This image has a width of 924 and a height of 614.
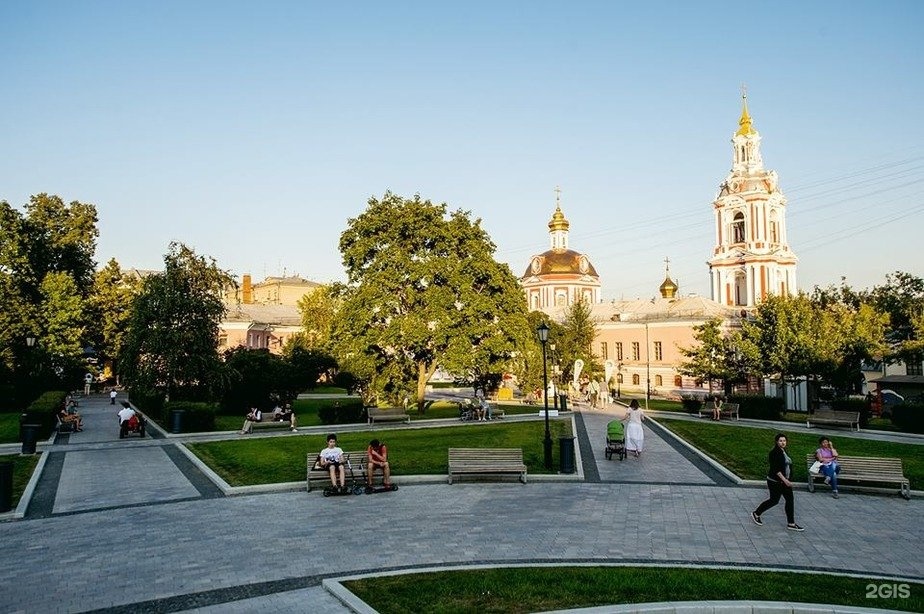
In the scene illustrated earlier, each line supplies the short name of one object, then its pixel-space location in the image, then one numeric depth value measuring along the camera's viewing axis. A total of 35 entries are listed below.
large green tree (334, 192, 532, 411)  33.41
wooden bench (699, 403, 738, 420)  34.01
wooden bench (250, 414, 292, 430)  27.98
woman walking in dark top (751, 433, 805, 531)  12.14
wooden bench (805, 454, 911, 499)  14.92
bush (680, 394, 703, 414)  37.49
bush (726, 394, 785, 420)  34.34
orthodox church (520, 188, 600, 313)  84.12
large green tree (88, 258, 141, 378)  53.25
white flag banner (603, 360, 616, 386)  48.38
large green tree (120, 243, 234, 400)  33.03
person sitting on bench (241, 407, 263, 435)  27.48
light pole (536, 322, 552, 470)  18.66
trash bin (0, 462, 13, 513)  13.55
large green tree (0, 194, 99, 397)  42.44
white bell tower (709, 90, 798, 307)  66.25
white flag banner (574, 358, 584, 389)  46.09
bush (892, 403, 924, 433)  27.56
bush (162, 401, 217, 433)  28.30
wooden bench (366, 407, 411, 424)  30.38
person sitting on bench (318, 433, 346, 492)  15.36
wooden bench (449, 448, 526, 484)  16.62
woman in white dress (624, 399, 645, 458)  20.33
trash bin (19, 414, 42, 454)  21.19
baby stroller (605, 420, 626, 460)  20.06
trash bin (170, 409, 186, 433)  27.61
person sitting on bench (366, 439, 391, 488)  15.91
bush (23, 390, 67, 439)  25.00
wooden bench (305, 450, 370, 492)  15.84
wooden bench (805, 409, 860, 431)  28.06
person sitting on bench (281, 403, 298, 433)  28.64
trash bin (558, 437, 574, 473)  17.67
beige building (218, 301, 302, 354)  71.69
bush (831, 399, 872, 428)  29.72
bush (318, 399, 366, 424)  31.33
